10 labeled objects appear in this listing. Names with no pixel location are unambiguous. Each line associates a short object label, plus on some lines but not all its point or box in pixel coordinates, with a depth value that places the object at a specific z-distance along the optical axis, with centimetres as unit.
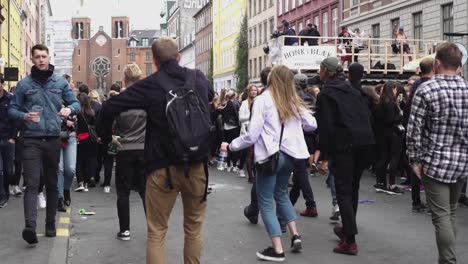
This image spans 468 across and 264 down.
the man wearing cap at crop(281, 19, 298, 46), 2344
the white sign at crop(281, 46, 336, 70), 2181
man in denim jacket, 718
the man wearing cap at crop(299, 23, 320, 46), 2445
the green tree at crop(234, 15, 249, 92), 7000
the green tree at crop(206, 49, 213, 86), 9170
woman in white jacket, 659
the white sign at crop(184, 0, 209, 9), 12056
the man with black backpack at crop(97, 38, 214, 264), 487
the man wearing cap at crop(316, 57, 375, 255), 682
